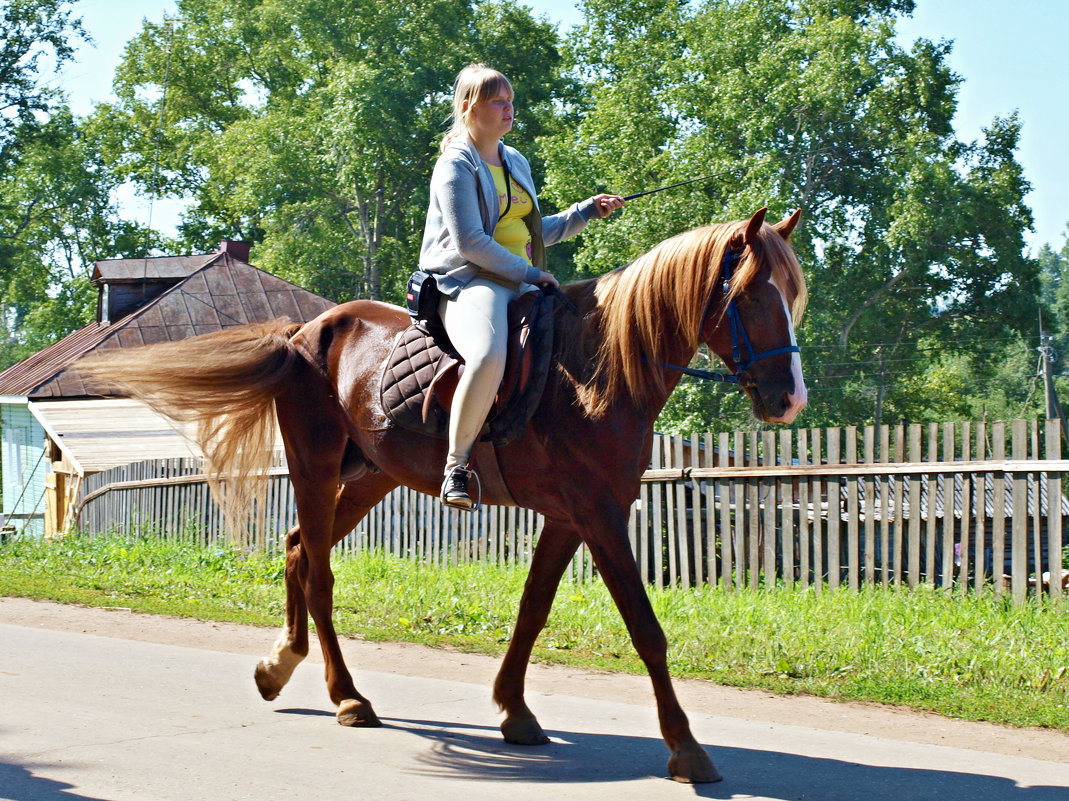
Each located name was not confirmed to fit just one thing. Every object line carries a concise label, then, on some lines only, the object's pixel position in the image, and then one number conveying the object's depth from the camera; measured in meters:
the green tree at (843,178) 35.41
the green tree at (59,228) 51.03
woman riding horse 4.94
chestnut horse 4.53
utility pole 43.46
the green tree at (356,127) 44.41
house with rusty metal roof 25.08
